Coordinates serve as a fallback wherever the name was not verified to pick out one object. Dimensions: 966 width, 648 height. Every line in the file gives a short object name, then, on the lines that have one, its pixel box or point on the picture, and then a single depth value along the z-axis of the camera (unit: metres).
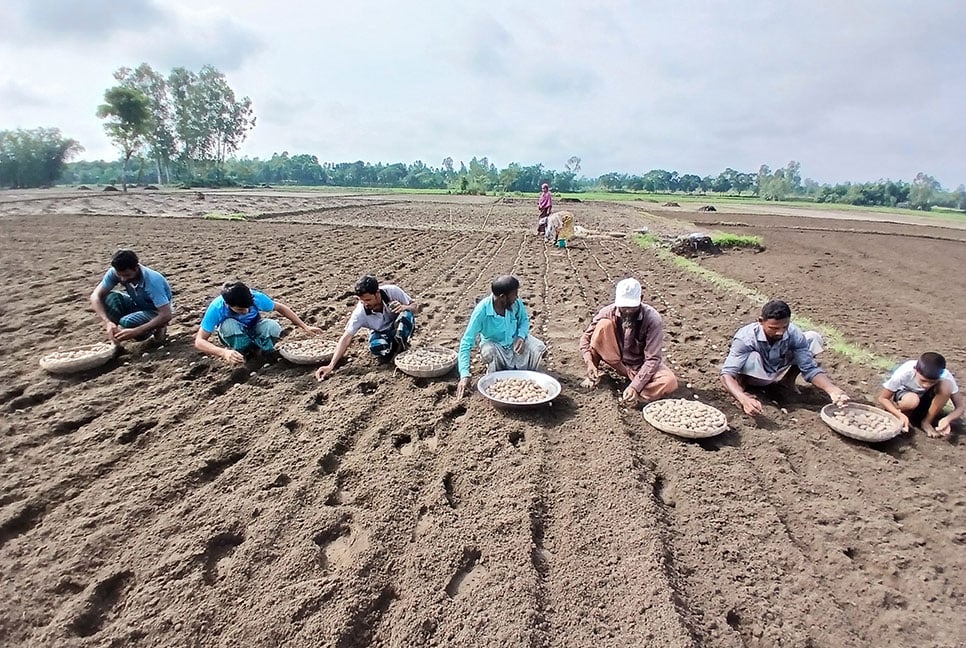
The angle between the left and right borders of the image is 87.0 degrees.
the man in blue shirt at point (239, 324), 4.44
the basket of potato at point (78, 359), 4.39
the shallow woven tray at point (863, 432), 3.65
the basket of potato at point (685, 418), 3.70
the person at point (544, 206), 15.46
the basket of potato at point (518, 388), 4.01
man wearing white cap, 4.18
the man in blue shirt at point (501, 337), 4.24
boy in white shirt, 3.66
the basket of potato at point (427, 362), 4.53
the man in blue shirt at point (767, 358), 4.01
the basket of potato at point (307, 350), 4.70
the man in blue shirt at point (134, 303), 4.88
